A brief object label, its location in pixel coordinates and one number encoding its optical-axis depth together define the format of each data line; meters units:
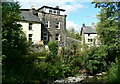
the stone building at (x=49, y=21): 23.43
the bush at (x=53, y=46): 16.83
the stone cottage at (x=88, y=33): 29.01
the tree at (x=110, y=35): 10.53
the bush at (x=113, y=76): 7.80
